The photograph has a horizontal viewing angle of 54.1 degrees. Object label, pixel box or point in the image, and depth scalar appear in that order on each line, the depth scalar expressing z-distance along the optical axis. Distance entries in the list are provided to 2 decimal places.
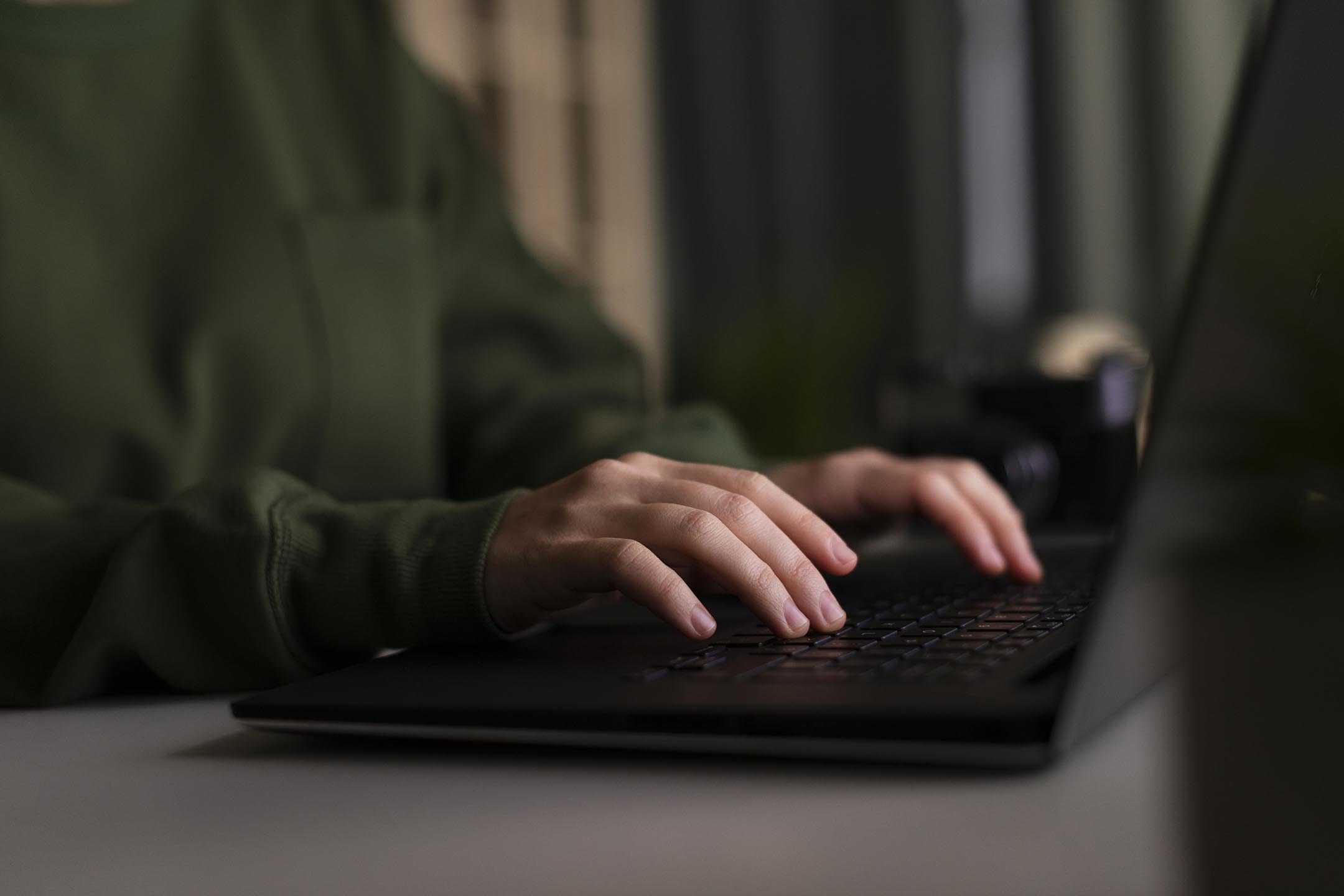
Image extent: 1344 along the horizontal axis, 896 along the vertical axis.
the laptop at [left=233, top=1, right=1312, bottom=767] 0.30
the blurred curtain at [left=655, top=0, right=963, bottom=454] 3.40
